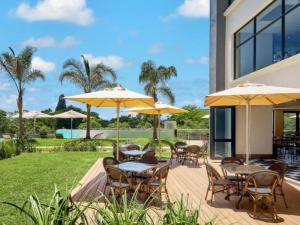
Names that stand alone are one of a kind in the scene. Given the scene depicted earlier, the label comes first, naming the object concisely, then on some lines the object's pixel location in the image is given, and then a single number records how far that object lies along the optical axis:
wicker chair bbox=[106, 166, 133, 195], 7.45
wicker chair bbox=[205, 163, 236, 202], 7.66
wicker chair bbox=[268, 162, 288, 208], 7.67
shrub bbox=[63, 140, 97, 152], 20.73
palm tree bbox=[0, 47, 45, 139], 24.75
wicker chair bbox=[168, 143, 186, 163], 14.55
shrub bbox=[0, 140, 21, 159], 17.29
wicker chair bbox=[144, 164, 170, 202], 7.56
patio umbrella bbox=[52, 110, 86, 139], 31.18
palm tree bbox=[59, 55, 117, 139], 27.34
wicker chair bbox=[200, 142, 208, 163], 14.69
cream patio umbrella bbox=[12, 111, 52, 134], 32.93
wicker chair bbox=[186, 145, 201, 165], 14.00
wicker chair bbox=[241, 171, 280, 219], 6.87
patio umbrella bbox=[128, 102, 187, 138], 15.00
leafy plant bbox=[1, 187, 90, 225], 3.06
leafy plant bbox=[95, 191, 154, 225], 3.10
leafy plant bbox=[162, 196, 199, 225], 3.07
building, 12.14
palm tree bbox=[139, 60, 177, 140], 29.97
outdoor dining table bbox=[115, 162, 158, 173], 7.84
